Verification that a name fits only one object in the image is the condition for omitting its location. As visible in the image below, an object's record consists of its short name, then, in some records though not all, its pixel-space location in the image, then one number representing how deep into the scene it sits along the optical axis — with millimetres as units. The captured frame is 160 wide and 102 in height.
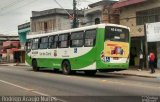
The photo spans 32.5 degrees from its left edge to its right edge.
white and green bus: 17021
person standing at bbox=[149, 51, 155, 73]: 19711
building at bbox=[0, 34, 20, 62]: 54563
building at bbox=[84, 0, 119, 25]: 27927
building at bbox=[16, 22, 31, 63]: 47664
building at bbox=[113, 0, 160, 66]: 23729
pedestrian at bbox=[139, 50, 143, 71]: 22221
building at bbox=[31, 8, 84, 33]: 41105
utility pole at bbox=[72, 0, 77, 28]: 28832
